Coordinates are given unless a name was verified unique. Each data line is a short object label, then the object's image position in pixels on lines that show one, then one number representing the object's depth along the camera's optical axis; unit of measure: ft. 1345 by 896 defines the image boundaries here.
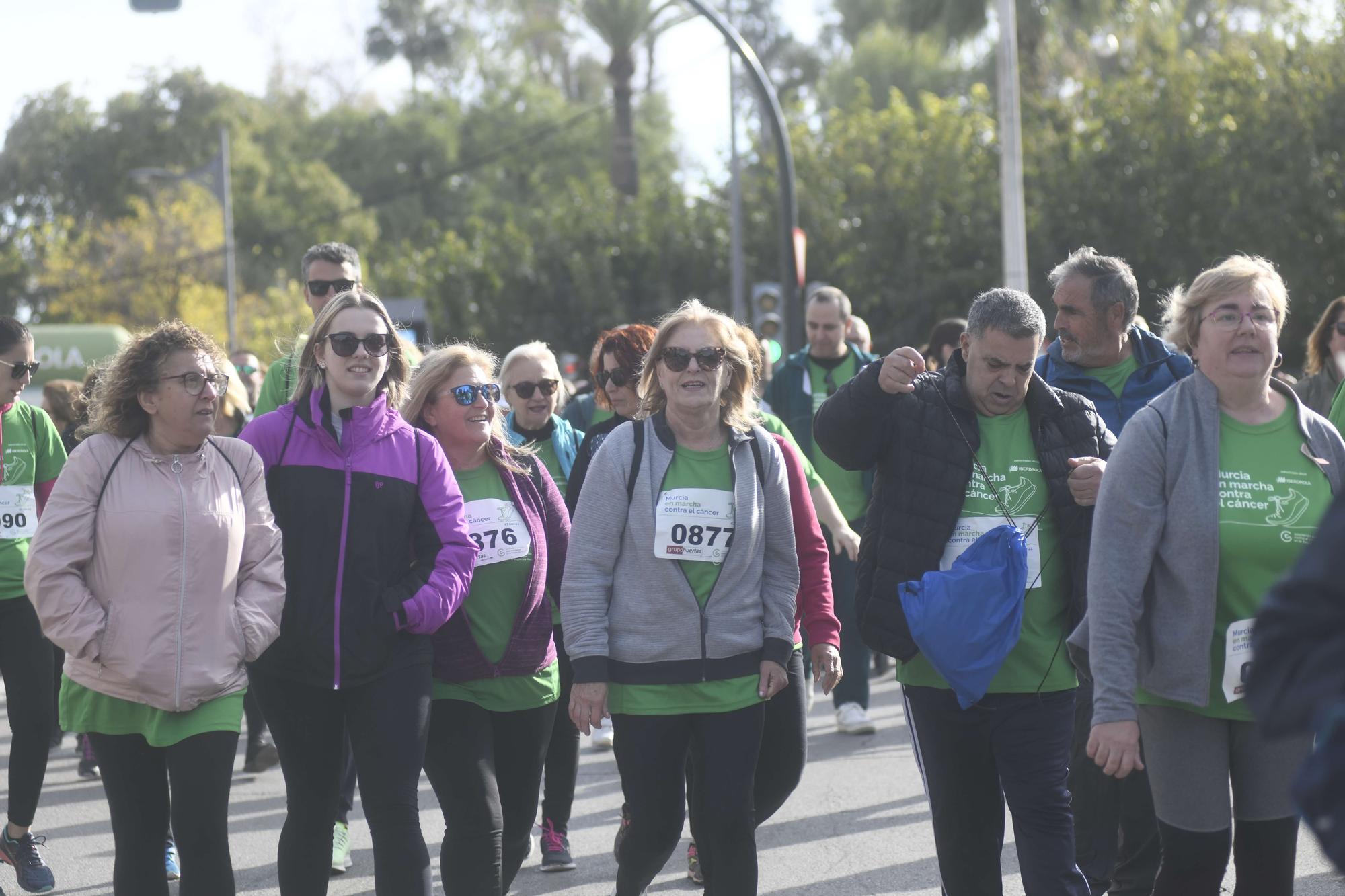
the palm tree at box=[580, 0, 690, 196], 188.03
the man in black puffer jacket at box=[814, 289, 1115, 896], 27.17
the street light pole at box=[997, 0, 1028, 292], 100.17
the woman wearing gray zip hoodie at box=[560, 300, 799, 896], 28.14
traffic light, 115.44
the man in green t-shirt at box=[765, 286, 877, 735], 54.19
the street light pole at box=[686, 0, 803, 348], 93.76
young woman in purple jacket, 28.58
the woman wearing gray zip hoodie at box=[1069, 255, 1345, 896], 23.29
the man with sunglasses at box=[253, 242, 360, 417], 42.47
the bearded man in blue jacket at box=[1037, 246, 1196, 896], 31.37
